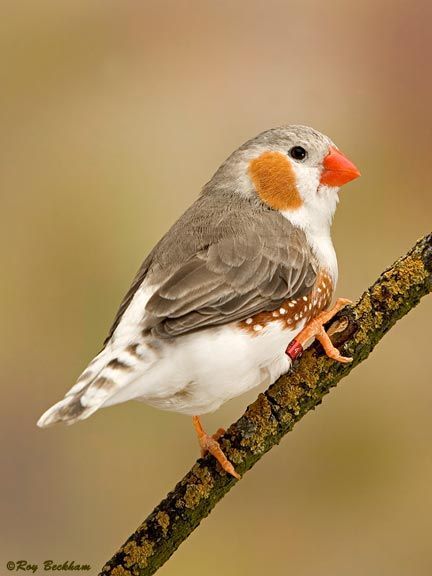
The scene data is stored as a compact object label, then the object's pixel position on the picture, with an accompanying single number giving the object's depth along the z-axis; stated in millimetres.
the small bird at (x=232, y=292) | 2618
